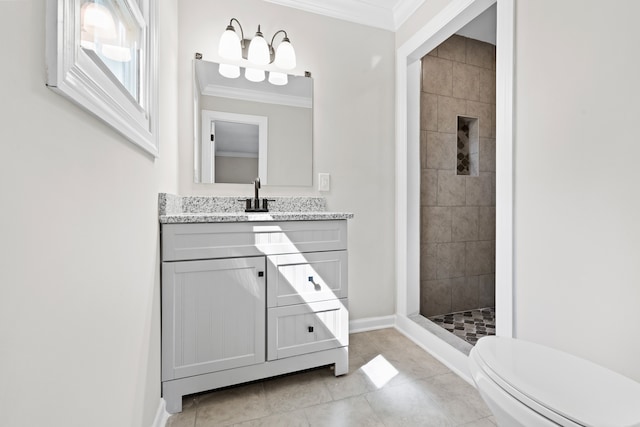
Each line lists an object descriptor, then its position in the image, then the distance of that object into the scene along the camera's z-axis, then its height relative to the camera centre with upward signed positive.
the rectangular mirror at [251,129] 1.85 +0.55
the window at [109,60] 0.48 +0.34
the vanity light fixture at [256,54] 1.80 +1.02
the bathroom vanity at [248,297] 1.29 -0.40
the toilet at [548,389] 0.65 -0.44
